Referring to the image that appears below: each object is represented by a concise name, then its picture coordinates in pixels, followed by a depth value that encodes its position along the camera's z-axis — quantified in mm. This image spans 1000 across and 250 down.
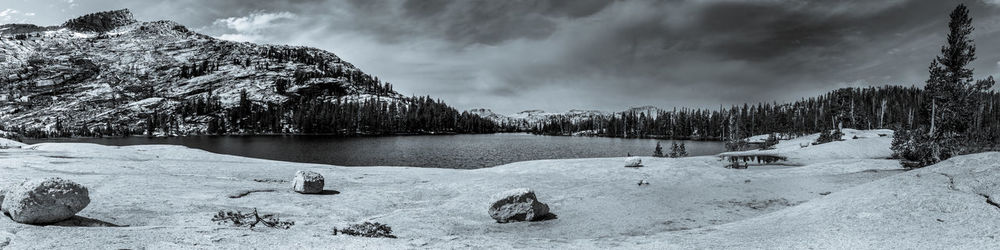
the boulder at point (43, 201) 10250
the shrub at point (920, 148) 33219
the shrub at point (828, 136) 67531
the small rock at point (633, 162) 33250
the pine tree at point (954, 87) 43531
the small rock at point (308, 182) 19391
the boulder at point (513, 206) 15641
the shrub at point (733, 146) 74844
